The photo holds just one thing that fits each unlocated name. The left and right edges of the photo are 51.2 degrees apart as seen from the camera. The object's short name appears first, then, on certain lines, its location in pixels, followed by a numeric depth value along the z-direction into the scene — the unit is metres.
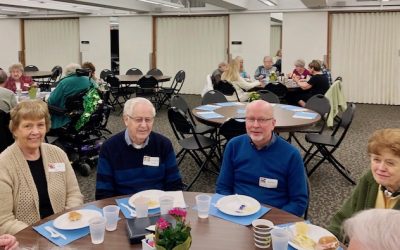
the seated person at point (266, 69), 9.79
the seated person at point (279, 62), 12.34
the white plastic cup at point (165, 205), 2.08
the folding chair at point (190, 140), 4.87
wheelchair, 5.27
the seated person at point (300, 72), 9.15
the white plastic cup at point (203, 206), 2.08
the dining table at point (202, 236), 1.79
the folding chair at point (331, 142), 5.07
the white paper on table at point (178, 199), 2.23
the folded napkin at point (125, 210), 2.12
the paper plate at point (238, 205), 2.13
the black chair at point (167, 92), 10.24
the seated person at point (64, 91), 5.27
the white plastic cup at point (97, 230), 1.80
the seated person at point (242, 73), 8.75
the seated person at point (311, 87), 8.16
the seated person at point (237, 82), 7.81
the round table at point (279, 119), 4.55
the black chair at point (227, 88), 7.74
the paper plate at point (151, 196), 2.20
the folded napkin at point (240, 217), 2.04
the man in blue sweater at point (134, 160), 2.75
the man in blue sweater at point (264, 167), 2.64
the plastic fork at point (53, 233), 1.87
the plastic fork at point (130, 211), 2.11
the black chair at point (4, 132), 4.36
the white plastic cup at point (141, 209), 2.05
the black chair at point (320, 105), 5.96
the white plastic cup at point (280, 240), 1.72
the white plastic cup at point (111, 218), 1.94
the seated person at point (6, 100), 4.66
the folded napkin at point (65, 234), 1.83
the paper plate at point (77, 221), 1.95
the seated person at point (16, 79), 7.18
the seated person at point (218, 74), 8.37
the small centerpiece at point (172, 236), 1.46
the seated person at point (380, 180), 2.09
